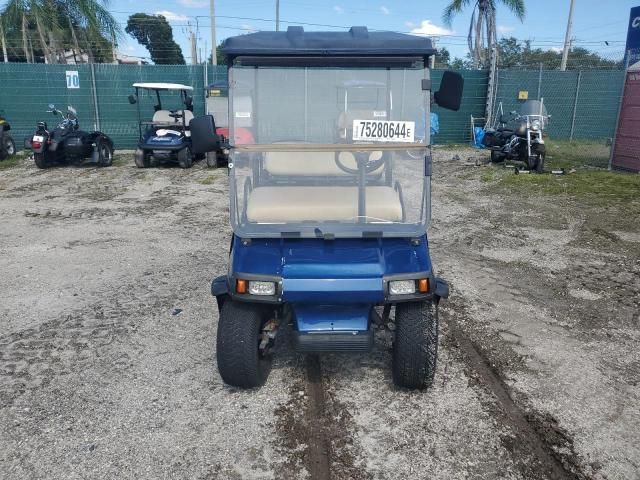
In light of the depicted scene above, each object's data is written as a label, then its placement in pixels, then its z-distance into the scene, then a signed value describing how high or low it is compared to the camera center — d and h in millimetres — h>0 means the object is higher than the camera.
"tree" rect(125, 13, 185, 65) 55047 +4555
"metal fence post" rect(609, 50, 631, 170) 11703 -402
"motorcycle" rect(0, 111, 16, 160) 13879 -1602
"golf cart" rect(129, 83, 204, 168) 12500 -1303
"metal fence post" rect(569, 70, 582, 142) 16484 -633
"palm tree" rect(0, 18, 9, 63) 18344 +1167
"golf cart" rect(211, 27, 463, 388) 3160 -722
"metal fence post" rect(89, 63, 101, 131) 15406 -469
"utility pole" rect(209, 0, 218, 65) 27119 +2430
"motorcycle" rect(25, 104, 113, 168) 12508 -1477
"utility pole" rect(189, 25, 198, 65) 18333 +907
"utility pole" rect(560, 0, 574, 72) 20812 +1533
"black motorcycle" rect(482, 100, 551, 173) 11430 -1161
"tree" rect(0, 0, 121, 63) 17891 +1646
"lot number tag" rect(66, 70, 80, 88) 15352 -45
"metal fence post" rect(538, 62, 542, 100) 16216 +30
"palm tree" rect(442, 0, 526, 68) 21719 +2404
